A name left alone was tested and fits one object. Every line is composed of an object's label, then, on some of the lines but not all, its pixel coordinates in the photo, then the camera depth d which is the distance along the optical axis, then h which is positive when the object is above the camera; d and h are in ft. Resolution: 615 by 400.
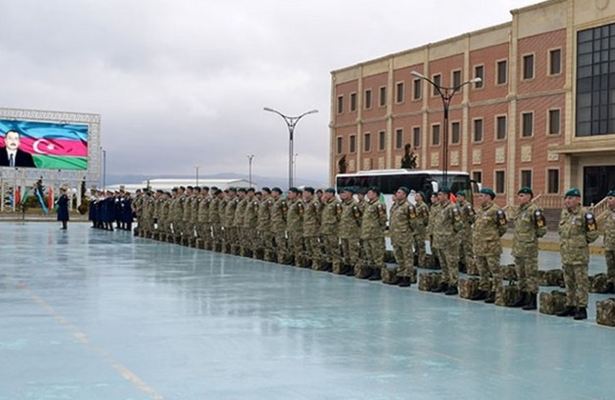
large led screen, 144.25 +9.60
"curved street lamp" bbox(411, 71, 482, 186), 112.06 +4.97
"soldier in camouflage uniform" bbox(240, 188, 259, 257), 66.60 -1.48
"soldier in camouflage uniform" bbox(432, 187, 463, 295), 42.47 -1.71
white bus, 112.16 +3.67
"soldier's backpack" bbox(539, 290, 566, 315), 34.96 -3.81
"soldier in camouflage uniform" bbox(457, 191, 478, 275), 45.65 -1.47
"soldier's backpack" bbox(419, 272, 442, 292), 42.96 -3.70
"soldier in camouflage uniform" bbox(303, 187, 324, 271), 55.98 -1.59
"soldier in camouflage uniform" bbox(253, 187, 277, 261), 63.31 -1.85
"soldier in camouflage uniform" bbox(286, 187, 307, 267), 58.75 -1.53
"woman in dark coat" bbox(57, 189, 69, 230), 108.37 -0.89
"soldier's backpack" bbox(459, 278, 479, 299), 40.04 -3.78
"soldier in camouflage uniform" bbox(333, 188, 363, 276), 51.39 -1.53
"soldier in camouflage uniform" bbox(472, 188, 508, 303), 39.09 -1.63
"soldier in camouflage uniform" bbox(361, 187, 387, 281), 48.70 -1.42
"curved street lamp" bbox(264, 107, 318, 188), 152.87 +12.10
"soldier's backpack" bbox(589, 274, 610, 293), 45.39 -3.95
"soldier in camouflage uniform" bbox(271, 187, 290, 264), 61.77 -1.41
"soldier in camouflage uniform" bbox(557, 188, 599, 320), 33.96 -1.57
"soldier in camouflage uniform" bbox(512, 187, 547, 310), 36.94 -1.57
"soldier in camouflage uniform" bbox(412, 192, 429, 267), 50.96 -1.32
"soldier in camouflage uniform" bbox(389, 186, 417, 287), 46.06 -1.53
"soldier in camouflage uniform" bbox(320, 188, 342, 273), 53.36 -1.49
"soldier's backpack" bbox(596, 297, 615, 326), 32.14 -3.86
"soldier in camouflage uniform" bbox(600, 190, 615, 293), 42.55 -1.27
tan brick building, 127.54 +18.45
